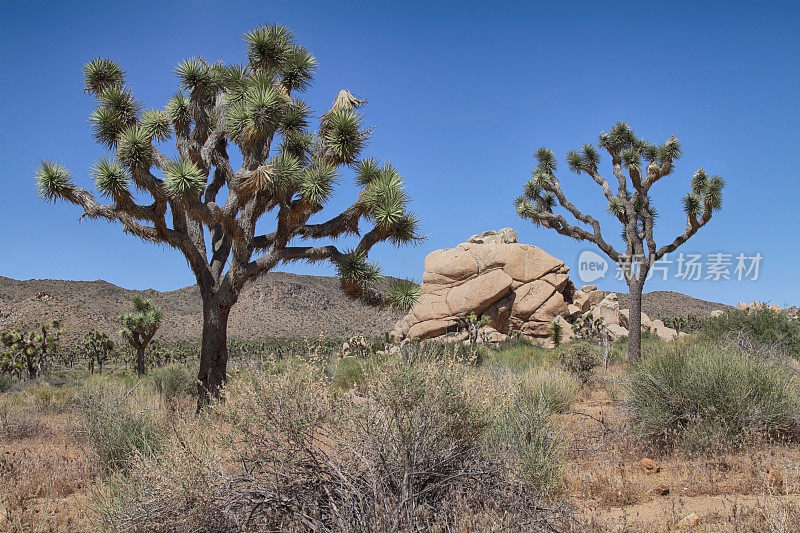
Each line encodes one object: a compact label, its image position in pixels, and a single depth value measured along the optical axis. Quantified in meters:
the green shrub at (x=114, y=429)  6.34
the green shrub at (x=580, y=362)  13.13
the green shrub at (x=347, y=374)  10.67
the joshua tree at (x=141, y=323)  26.50
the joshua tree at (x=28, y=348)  32.84
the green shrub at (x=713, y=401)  6.39
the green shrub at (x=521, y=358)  14.57
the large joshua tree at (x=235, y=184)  9.80
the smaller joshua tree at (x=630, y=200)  17.03
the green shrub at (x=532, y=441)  4.90
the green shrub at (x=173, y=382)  12.55
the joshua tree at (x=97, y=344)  37.47
